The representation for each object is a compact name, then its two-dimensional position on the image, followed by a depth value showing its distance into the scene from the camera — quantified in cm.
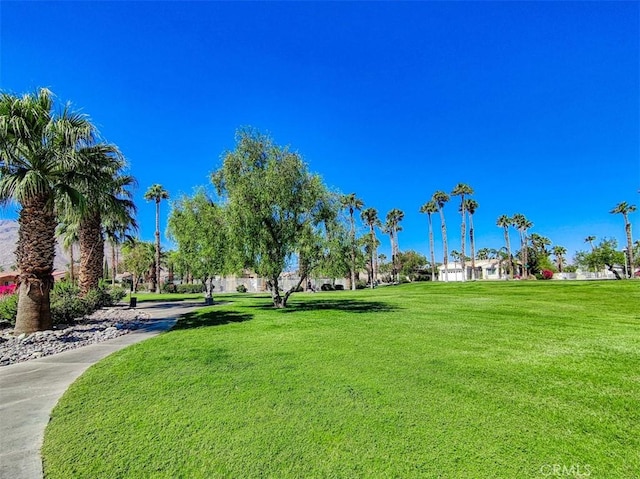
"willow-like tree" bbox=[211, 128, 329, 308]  1423
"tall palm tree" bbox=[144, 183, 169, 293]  4902
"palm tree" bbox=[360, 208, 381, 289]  5923
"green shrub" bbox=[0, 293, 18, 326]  1168
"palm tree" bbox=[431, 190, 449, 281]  6412
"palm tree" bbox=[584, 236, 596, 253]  8421
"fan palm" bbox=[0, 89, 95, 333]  986
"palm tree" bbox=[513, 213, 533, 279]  7311
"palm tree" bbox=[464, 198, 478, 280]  6450
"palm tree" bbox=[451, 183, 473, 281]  6228
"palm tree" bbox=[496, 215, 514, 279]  7334
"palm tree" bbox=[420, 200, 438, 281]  6570
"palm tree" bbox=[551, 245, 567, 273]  8869
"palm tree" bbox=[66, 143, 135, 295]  1177
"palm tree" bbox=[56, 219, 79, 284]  2335
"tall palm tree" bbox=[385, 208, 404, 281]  6425
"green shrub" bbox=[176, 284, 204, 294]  4691
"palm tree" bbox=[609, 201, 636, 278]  5625
